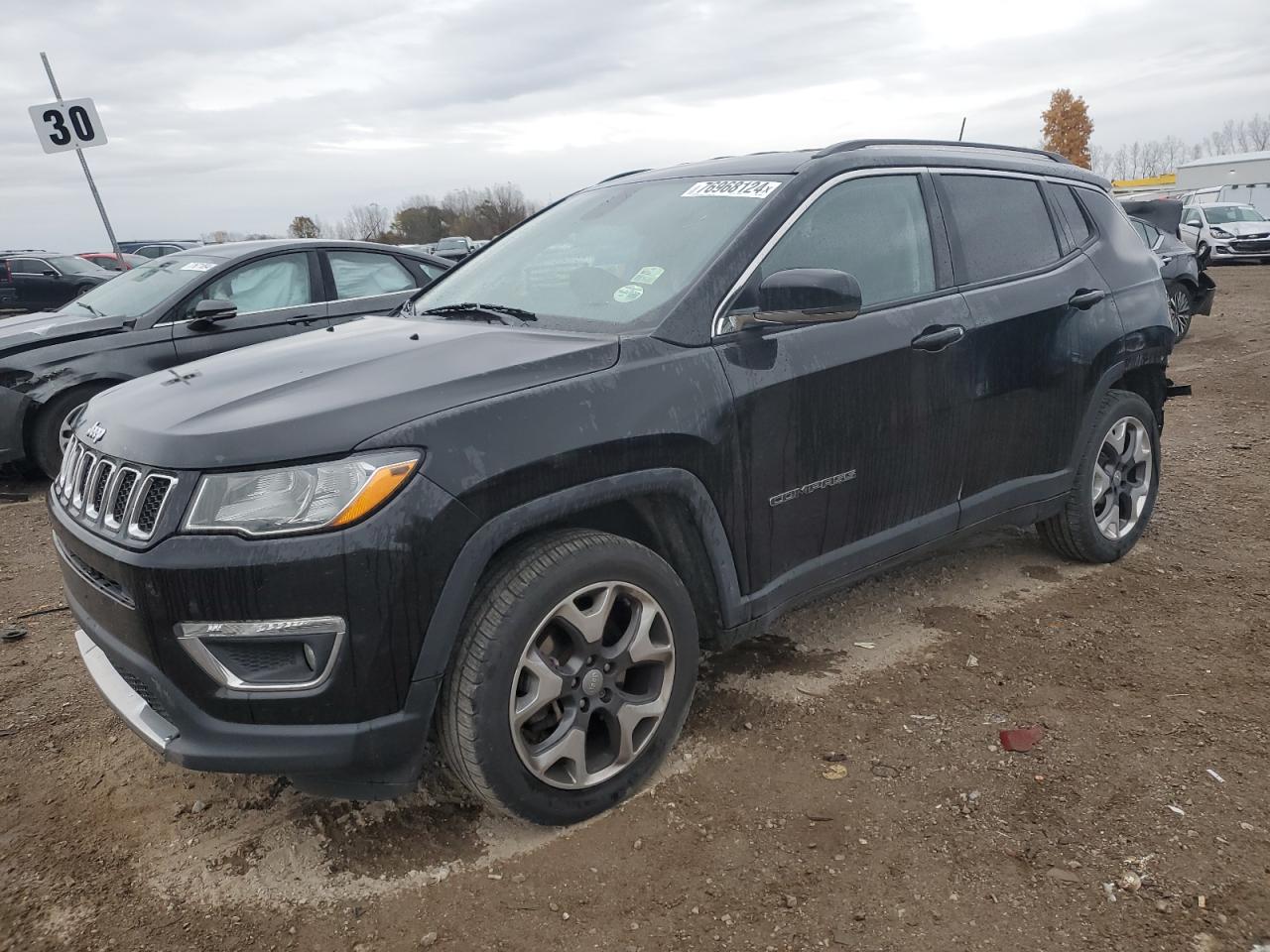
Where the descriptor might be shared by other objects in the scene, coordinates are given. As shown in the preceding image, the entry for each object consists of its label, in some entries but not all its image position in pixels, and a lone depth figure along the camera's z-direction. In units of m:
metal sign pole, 9.92
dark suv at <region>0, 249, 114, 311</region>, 18.78
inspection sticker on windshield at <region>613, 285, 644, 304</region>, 2.90
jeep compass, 2.14
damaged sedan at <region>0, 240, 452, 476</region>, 6.11
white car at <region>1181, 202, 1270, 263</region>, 22.61
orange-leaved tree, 74.00
